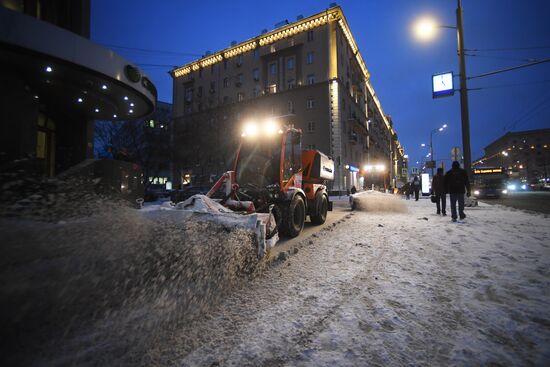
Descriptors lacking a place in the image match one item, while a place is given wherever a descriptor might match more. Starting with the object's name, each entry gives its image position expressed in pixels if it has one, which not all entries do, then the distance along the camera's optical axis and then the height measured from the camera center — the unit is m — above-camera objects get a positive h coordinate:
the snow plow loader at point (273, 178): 5.33 +0.32
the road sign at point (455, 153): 13.88 +2.02
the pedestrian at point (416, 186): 20.16 +0.32
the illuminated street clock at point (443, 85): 13.87 +5.73
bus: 23.94 +0.66
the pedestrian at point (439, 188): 9.60 +0.07
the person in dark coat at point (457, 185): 7.96 +0.14
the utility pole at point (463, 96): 12.18 +4.51
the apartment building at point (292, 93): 29.06 +13.35
